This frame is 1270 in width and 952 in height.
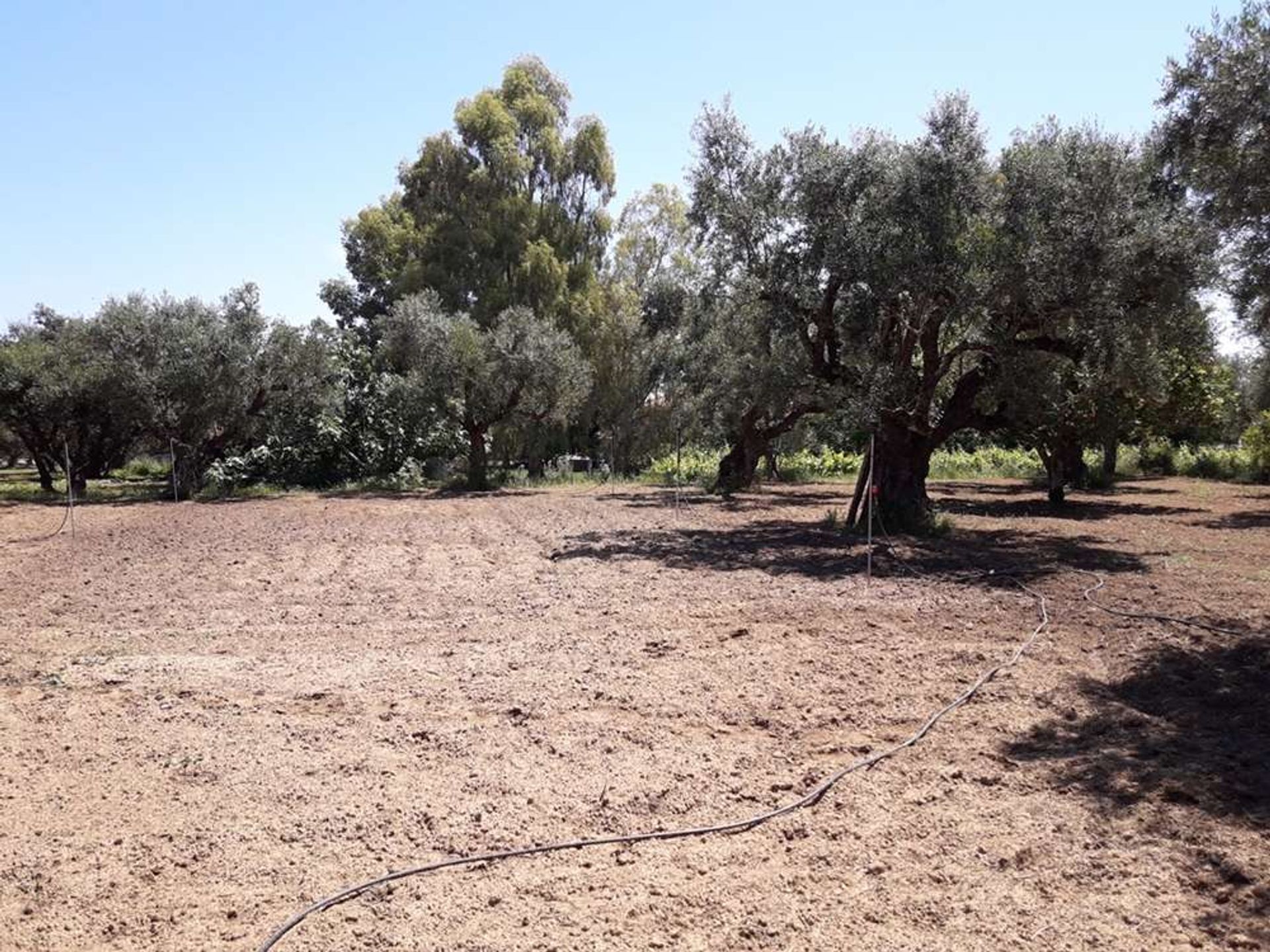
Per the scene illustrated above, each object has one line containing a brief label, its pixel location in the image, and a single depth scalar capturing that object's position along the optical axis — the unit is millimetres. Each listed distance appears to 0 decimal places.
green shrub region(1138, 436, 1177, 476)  35438
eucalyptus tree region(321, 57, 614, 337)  36031
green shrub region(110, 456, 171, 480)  42000
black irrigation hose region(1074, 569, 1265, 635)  8541
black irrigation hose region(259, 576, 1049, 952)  3799
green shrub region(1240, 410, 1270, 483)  28547
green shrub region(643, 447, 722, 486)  33812
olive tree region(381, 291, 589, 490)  29141
